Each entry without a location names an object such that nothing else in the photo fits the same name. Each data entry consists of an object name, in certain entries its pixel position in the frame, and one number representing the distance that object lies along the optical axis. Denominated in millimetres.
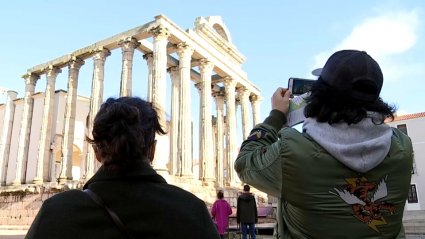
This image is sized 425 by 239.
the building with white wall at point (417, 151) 31609
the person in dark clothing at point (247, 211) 10289
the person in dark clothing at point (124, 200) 1534
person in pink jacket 10039
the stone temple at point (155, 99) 20172
